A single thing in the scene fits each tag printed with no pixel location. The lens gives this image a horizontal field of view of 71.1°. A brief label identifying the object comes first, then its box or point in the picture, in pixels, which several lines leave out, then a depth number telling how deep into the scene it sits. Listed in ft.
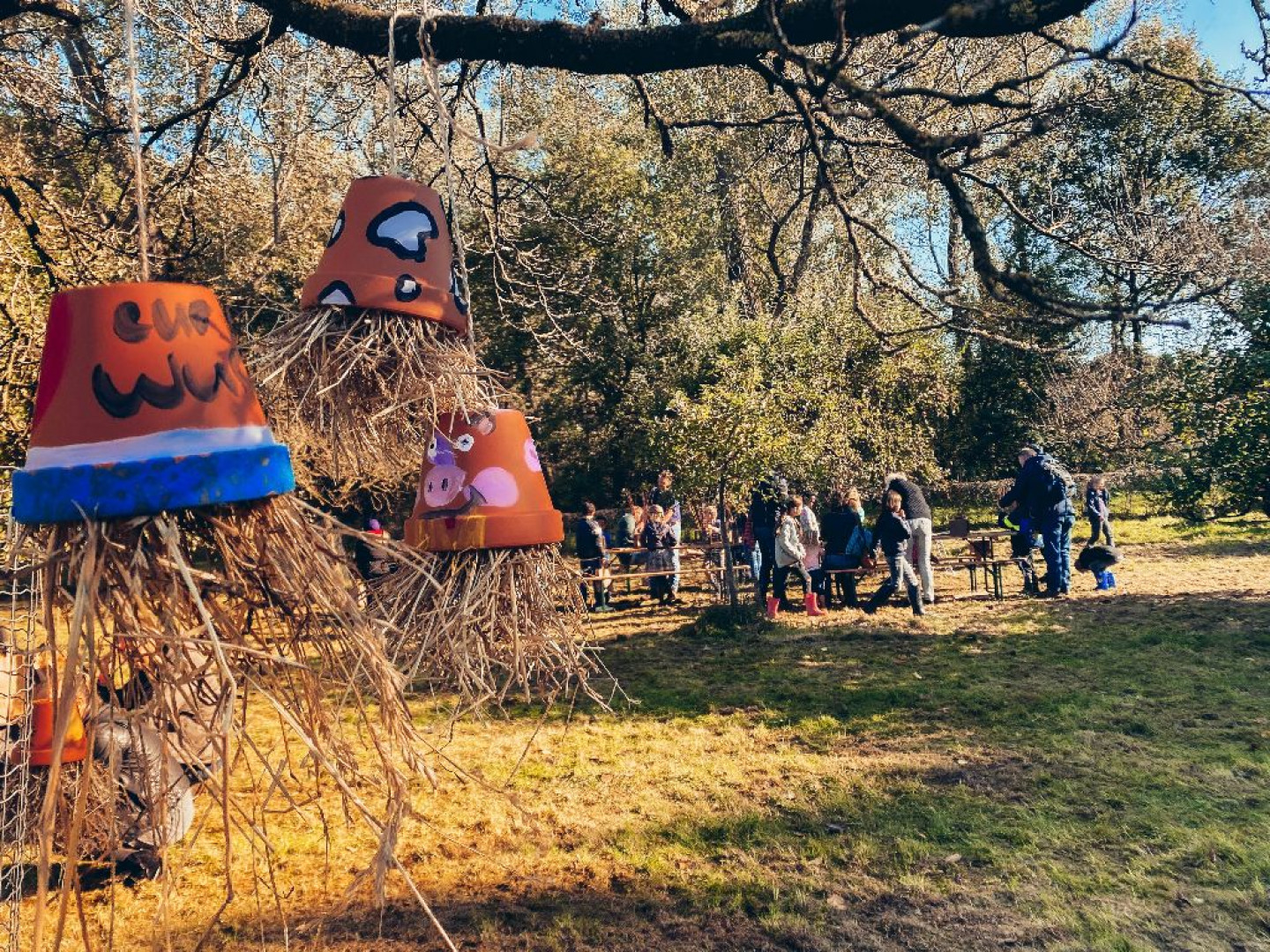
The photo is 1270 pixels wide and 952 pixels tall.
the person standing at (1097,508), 42.78
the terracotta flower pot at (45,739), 10.23
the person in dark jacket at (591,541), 40.52
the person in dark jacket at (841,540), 36.86
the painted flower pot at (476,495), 7.73
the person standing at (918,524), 34.68
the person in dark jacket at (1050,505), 34.06
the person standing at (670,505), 39.04
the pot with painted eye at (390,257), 7.07
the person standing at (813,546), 36.37
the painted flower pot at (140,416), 4.42
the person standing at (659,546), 41.06
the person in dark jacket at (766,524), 37.19
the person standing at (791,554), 35.37
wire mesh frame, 4.42
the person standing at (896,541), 33.60
